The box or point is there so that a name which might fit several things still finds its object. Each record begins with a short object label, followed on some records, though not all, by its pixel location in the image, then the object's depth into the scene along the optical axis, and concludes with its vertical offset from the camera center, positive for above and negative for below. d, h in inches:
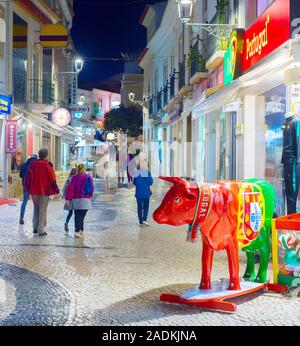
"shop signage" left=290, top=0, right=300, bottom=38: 358.3 +96.7
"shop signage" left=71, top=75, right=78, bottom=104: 1619.1 +222.4
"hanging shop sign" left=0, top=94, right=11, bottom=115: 734.5 +82.4
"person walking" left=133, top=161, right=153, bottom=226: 508.1 -17.5
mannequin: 354.9 +5.0
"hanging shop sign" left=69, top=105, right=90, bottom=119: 1520.7 +155.2
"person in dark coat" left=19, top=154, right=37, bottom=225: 520.1 -21.5
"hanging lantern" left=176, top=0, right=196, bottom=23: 540.4 +153.2
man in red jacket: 444.8 -16.2
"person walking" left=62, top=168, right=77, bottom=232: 450.9 -31.1
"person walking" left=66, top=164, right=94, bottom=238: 439.5 -21.6
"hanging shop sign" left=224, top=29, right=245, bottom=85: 514.9 +105.3
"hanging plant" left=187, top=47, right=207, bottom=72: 749.3 +147.0
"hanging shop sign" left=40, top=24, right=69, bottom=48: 1029.8 +241.1
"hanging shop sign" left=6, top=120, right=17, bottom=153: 783.7 +44.0
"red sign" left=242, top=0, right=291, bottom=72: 374.5 +100.5
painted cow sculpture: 230.1 -20.6
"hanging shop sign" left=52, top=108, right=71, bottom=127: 1100.5 +97.4
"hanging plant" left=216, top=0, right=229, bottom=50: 591.2 +160.6
